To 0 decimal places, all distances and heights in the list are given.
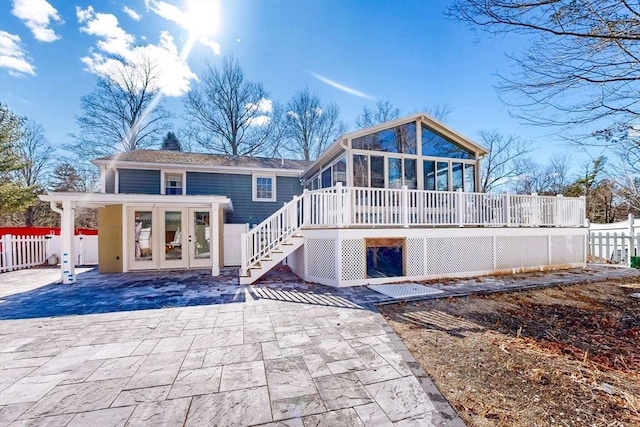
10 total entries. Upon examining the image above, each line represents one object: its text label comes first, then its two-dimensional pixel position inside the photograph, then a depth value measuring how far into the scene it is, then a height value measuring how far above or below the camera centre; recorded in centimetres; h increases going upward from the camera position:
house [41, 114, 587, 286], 676 -6
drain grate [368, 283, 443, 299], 539 -165
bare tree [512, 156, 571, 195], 2186 +292
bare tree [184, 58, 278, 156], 1948 +761
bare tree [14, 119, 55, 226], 1903 +442
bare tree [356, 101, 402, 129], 2098 +800
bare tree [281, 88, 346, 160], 2156 +745
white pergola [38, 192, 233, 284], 679 +41
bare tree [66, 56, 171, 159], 1700 +711
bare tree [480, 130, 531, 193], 2036 +410
